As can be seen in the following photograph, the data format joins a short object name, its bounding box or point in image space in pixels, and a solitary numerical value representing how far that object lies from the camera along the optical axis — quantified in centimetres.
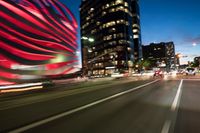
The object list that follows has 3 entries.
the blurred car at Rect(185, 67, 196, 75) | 2680
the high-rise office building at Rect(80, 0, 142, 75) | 5512
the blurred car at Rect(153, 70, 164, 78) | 2549
